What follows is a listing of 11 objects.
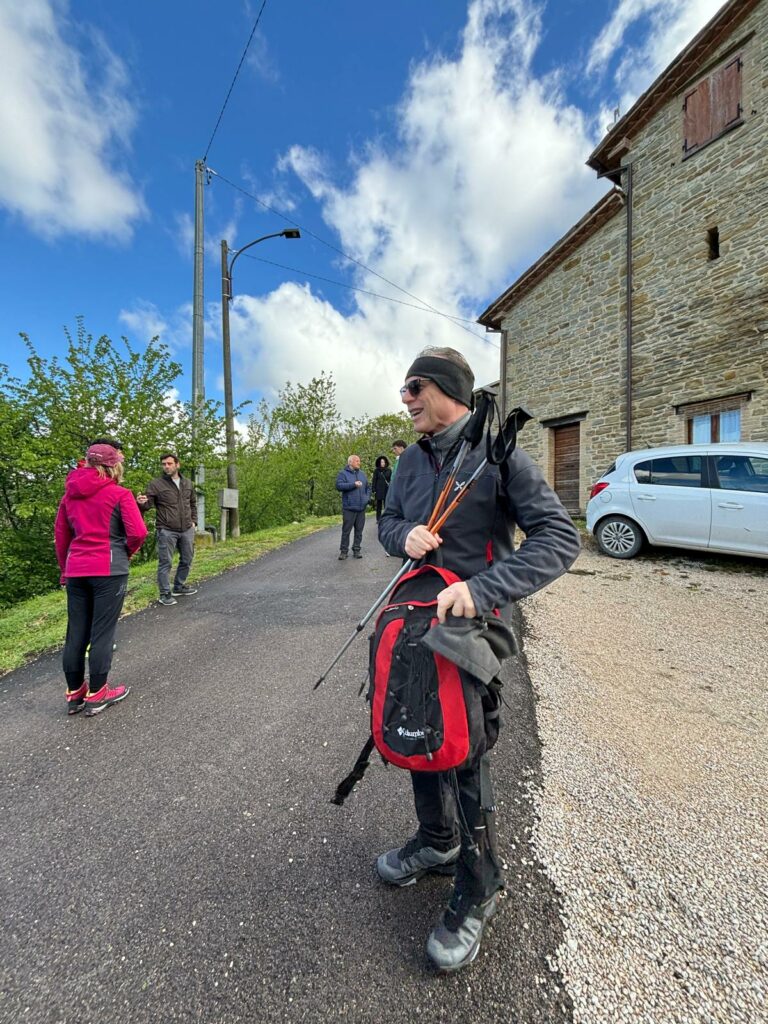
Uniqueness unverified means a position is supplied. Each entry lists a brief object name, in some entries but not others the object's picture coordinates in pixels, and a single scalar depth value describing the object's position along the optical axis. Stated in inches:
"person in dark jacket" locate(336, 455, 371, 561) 319.6
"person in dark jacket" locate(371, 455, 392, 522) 334.6
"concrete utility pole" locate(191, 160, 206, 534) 432.1
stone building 370.3
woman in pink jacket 127.3
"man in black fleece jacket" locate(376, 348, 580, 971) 53.9
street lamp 451.8
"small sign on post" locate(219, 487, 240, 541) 451.2
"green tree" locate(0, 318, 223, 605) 373.4
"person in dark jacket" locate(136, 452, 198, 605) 236.7
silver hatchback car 243.9
